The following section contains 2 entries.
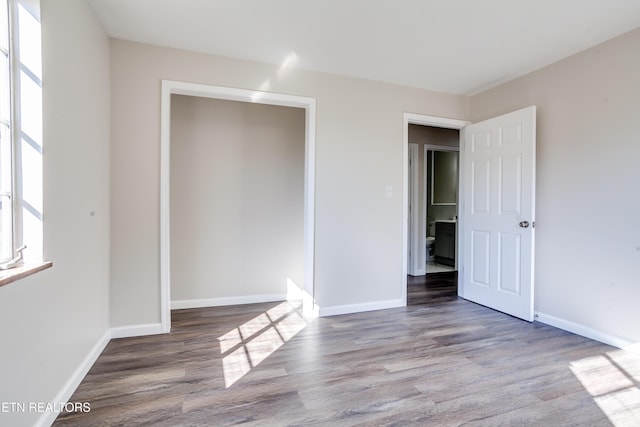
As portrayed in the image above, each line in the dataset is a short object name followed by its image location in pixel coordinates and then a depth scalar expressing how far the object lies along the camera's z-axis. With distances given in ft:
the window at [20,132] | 4.69
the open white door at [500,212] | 10.25
